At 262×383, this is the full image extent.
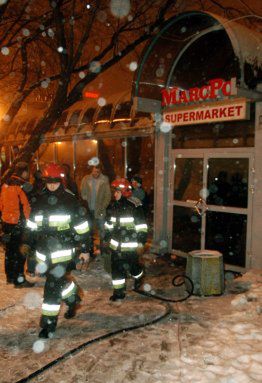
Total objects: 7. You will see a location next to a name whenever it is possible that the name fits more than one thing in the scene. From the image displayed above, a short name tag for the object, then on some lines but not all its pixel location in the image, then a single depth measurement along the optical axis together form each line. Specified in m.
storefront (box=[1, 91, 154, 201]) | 9.22
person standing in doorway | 8.31
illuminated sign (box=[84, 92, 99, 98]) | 15.49
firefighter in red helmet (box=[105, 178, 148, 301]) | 5.46
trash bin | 5.77
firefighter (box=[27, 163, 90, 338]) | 4.40
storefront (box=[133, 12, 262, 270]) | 6.66
